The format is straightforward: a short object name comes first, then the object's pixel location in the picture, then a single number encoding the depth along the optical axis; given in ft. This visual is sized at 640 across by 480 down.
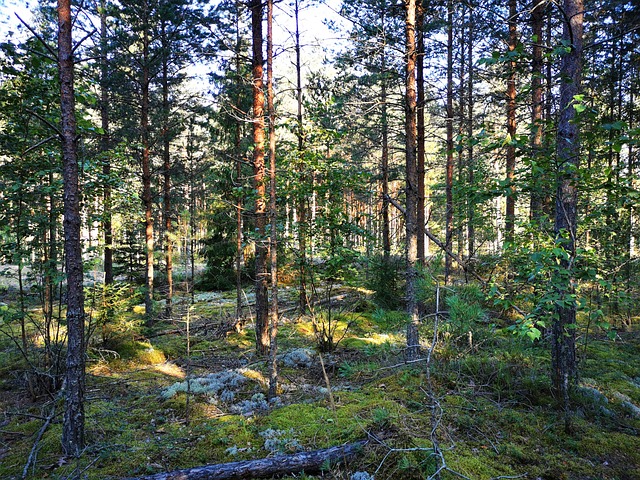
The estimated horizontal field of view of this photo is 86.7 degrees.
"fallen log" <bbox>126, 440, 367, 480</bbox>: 11.89
